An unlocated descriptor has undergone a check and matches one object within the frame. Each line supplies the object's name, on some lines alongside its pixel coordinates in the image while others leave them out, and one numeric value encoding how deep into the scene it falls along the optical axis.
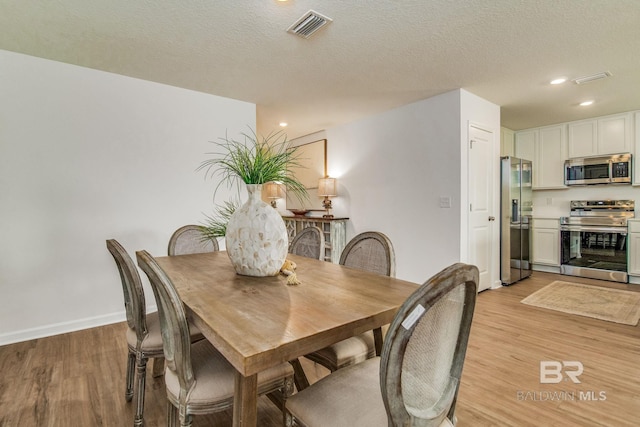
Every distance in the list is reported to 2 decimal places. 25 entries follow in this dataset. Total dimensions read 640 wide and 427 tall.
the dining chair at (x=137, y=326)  1.45
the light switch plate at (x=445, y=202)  3.69
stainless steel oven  4.46
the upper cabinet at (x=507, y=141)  5.27
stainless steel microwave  4.45
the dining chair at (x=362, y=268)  1.43
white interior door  3.76
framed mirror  5.52
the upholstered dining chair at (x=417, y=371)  0.73
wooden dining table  0.88
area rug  3.12
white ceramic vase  1.55
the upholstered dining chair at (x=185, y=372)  1.06
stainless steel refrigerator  4.25
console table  4.90
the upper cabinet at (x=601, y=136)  4.49
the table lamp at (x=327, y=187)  5.08
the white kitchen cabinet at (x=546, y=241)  5.01
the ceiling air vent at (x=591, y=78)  3.16
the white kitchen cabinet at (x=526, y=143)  5.43
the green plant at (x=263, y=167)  1.65
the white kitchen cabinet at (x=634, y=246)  4.29
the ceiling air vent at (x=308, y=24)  2.13
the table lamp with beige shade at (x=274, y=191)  5.07
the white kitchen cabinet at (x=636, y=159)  4.39
